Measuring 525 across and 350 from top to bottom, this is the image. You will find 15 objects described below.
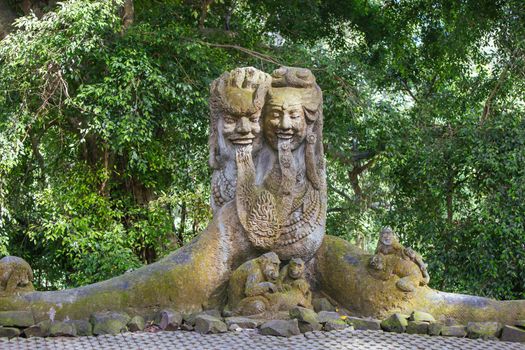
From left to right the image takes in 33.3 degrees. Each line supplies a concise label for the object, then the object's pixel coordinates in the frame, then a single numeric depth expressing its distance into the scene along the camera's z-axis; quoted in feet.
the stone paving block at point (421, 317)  18.44
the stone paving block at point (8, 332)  17.39
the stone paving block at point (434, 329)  17.90
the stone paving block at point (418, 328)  17.98
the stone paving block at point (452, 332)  17.89
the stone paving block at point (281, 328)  17.38
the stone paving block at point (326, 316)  18.12
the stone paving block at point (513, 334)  17.79
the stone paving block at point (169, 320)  18.22
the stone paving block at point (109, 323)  17.75
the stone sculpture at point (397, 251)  19.36
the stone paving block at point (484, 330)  17.93
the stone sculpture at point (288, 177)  19.83
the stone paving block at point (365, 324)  18.12
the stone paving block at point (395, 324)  18.04
